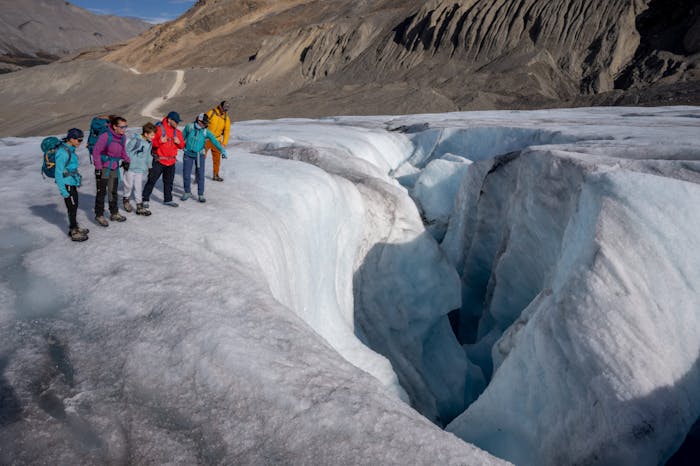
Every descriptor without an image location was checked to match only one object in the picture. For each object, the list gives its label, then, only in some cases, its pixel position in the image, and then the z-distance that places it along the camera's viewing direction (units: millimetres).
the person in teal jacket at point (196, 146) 5387
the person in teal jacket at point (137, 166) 4645
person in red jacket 4988
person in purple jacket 4203
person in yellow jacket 6250
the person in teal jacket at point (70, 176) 3807
